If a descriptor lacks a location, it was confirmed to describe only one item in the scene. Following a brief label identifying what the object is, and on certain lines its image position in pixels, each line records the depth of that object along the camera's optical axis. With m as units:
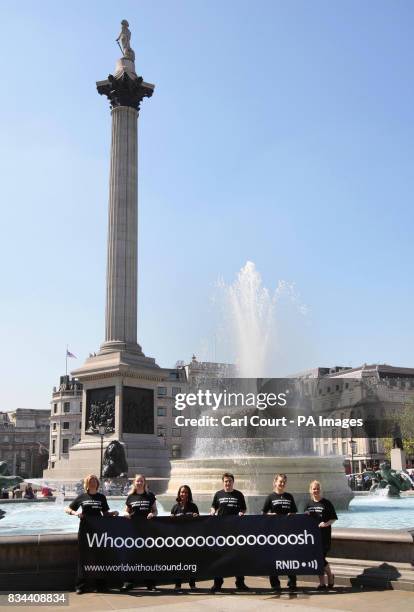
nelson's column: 42.66
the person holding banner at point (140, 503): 9.52
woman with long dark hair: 9.65
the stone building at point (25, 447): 129.88
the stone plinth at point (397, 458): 43.95
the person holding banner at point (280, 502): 9.52
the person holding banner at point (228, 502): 9.57
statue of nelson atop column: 55.38
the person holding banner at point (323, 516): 9.23
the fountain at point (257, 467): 18.61
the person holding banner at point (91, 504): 9.37
